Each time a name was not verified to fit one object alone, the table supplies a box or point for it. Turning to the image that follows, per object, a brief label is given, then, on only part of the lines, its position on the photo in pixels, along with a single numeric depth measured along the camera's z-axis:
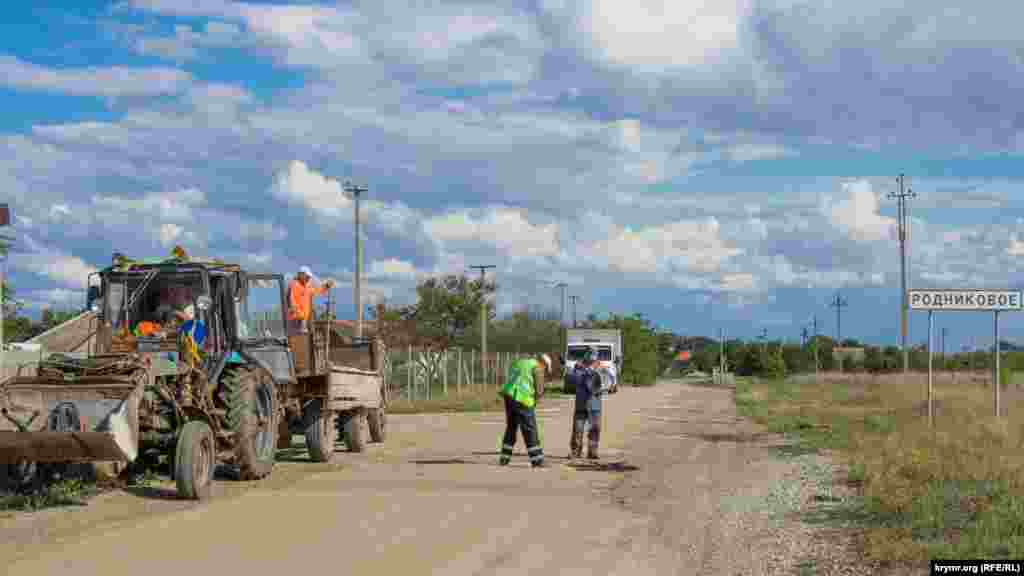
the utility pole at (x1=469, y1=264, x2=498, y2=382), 52.22
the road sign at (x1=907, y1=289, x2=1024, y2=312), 22.45
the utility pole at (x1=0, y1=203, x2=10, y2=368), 14.69
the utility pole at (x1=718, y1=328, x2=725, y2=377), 90.18
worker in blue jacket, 19.16
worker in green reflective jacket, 17.67
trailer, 18.03
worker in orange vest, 17.92
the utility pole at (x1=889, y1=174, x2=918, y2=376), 51.10
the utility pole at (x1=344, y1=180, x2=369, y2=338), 45.53
